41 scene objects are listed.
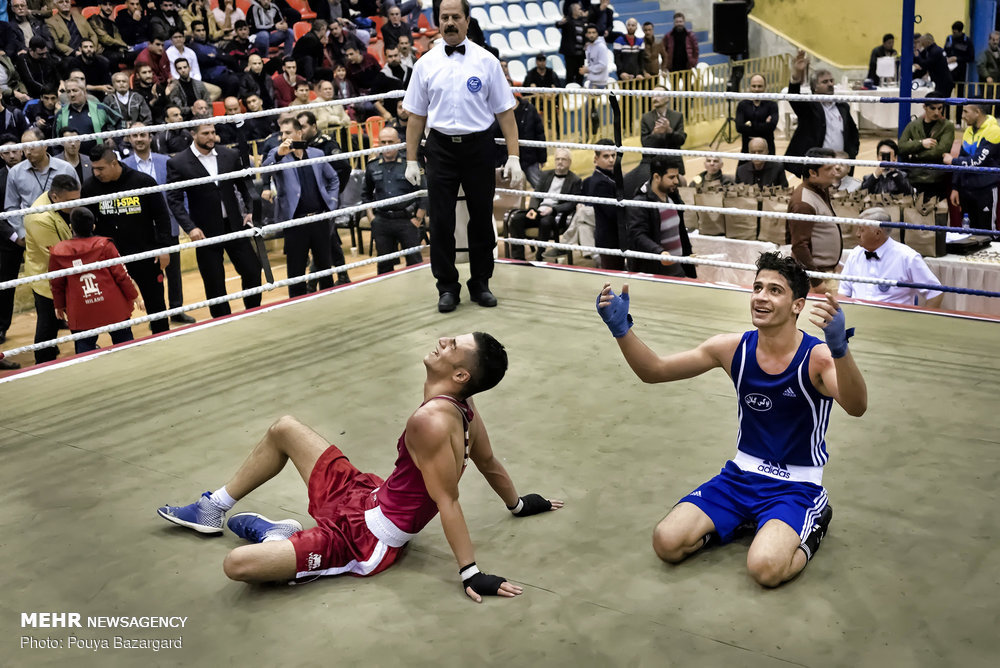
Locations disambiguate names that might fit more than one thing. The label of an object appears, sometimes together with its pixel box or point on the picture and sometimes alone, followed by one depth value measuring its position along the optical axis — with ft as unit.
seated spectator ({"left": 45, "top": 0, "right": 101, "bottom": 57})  35.40
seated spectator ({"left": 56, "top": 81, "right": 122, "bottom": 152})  28.63
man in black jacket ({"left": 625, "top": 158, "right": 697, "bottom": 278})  19.56
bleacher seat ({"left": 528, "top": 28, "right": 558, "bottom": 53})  53.11
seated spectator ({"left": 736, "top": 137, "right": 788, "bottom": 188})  25.95
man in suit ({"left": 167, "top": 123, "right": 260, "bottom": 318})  20.93
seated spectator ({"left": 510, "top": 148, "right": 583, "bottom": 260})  26.45
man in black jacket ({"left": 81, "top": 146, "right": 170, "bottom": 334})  19.33
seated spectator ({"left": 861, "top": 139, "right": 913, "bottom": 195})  24.20
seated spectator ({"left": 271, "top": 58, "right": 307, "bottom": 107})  36.65
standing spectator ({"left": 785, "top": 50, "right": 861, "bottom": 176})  31.30
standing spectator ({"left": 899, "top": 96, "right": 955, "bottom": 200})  27.48
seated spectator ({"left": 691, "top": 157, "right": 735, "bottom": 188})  26.53
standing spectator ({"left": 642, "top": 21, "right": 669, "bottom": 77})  50.44
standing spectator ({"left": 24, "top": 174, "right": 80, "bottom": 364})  20.24
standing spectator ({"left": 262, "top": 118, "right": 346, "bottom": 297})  21.97
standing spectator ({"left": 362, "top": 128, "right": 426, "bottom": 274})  23.03
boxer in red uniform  9.59
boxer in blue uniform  9.93
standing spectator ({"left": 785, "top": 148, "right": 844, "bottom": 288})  19.07
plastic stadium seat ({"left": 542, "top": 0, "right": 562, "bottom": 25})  55.31
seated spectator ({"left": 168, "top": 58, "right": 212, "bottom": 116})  32.99
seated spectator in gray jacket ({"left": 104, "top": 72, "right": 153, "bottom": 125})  31.53
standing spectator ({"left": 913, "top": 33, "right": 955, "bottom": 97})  45.65
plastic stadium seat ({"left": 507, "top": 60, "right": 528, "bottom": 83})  49.29
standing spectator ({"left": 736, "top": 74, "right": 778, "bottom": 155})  35.04
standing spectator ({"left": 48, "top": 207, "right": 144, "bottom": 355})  18.07
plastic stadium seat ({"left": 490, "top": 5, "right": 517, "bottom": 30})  53.01
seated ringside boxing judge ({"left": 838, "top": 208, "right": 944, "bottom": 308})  16.96
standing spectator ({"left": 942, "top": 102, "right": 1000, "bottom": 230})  25.88
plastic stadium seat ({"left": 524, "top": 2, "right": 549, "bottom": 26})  54.60
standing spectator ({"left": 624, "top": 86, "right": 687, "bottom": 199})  21.58
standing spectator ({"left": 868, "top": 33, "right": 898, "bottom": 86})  49.24
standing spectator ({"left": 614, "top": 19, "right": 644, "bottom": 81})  48.67
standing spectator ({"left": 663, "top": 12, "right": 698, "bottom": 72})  50.24
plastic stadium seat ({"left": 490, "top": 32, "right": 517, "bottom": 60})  51.42
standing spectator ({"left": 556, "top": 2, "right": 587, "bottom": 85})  47.14
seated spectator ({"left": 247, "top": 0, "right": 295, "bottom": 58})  40.55
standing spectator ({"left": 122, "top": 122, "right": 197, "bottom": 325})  22.75
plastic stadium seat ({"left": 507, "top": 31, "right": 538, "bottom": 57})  51.93
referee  17.57
